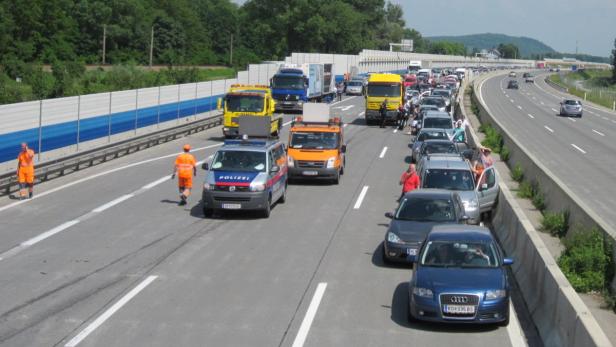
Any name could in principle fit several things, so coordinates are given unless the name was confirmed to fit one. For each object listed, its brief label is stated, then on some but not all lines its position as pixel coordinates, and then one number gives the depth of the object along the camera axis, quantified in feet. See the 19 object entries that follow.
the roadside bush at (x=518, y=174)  93.20
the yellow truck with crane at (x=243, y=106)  128.88
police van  70.38
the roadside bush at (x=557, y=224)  62.59
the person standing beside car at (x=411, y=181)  69.41
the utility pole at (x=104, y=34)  346.29
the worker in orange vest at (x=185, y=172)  75.31
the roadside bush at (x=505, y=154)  110.83
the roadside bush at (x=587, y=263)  47.80
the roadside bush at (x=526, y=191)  81.35
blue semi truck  181.68
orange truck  90.33
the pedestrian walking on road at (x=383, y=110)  162.20
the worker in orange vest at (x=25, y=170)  76.23
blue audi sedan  40.34
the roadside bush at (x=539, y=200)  74.28
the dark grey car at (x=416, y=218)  54.08
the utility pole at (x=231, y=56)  469.24
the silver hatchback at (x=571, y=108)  228.43
